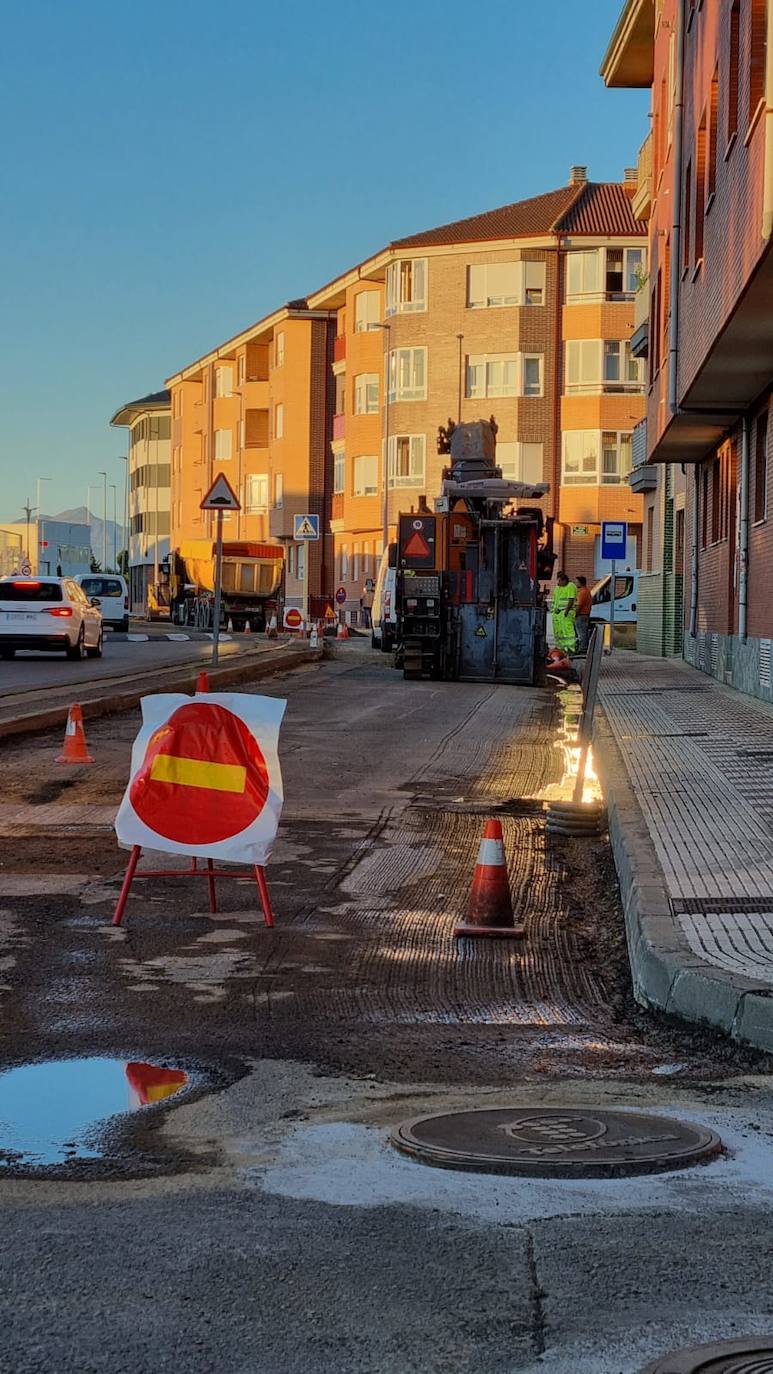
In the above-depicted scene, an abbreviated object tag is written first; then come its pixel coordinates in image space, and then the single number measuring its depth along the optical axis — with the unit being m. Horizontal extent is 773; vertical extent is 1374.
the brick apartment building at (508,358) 64.50
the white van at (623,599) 53.38
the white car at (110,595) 55.56
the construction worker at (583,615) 34.59
